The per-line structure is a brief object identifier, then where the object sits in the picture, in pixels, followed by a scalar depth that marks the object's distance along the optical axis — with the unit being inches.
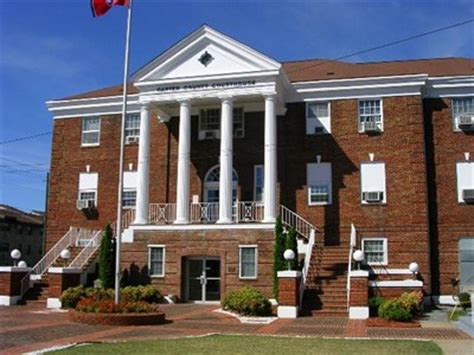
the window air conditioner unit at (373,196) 1024.9
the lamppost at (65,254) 1002.1
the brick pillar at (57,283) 927.0
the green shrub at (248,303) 812.6
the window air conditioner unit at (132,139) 1184.2
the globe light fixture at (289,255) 833.5
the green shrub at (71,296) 900.6
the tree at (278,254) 905.6
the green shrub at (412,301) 736.3
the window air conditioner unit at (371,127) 1042.7
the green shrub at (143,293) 930.1
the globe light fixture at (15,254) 1026.9
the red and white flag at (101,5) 804.0
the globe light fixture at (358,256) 844.6
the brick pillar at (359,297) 781.9
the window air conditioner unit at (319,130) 1075.9
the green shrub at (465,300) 842.2
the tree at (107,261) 986.7
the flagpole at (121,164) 741.3
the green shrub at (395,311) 719.7
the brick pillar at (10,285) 958.4
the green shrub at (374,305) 790.4
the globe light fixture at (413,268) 895.1
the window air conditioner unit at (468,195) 1004.6
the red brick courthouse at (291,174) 995.3
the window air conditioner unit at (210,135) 1126.4
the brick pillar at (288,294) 798.5
